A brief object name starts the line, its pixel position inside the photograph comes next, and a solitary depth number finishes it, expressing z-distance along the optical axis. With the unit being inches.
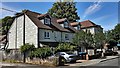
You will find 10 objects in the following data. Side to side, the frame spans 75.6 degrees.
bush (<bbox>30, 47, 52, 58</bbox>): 406.8
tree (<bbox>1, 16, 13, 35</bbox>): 961.5
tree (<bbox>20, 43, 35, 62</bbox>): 455.2
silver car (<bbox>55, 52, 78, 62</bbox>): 416.3
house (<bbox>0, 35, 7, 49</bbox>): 675.4
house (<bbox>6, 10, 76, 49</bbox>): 537.6
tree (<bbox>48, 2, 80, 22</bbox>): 1005.7
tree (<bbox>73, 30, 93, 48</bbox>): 524.5
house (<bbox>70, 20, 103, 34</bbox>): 823.2
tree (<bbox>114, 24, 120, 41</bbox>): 1151.5
